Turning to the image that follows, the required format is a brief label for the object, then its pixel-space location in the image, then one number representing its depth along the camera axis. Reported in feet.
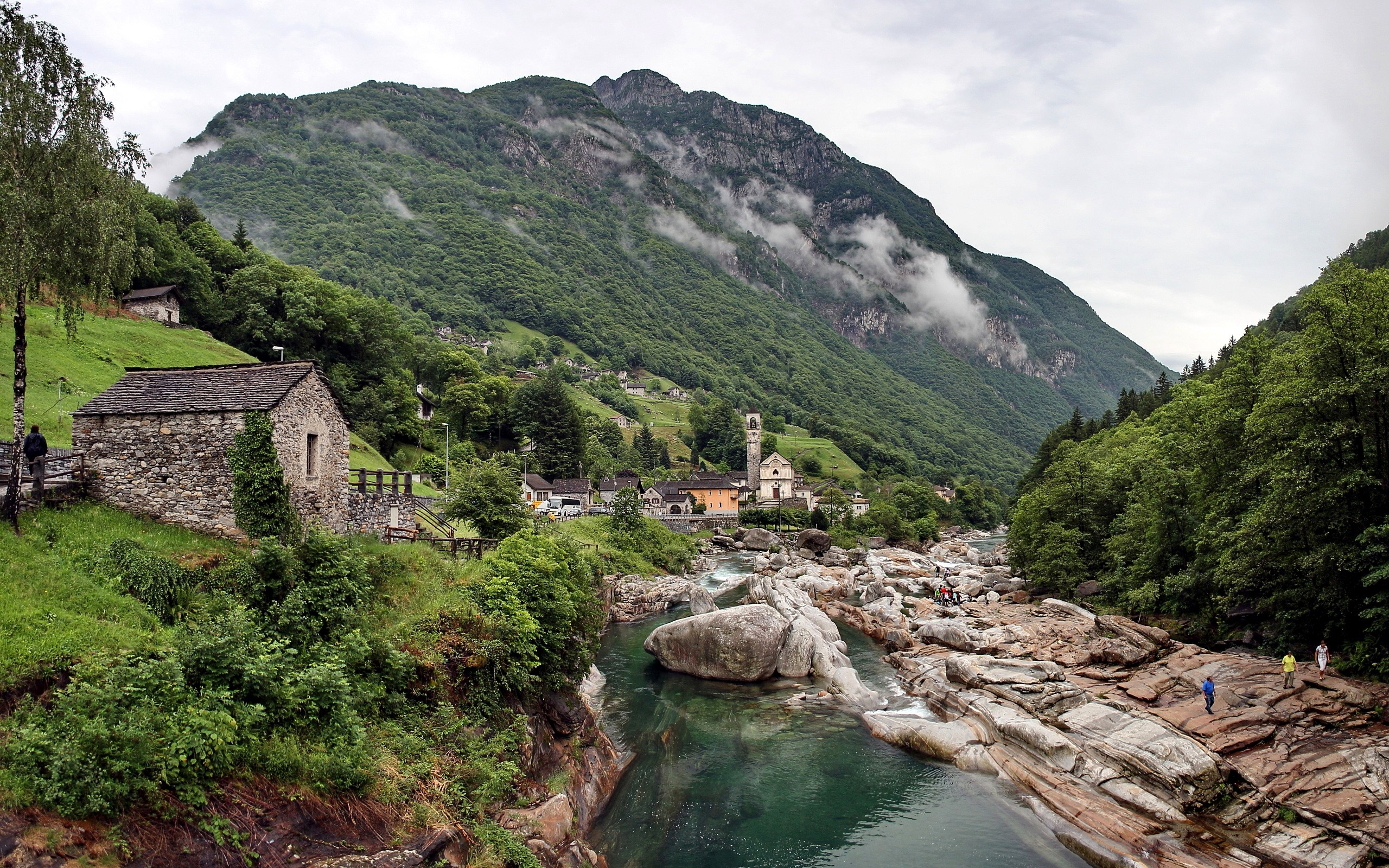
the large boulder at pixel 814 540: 301.43
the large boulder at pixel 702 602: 142.61
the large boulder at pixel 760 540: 312.09
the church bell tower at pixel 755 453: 456.04
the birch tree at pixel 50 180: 52.06
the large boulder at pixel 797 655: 116.37
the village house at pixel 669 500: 380.78
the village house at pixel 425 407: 280.31
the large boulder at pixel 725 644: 113.19
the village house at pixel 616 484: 351.67
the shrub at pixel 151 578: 46.91
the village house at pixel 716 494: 403.13
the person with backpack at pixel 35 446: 55.36
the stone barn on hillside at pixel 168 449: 60.80
